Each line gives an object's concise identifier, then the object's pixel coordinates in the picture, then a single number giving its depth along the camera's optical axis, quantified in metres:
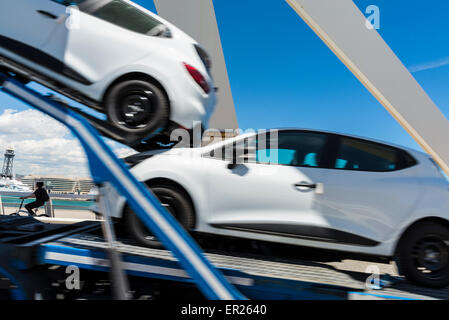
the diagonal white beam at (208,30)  9.65
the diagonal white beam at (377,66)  8.55
